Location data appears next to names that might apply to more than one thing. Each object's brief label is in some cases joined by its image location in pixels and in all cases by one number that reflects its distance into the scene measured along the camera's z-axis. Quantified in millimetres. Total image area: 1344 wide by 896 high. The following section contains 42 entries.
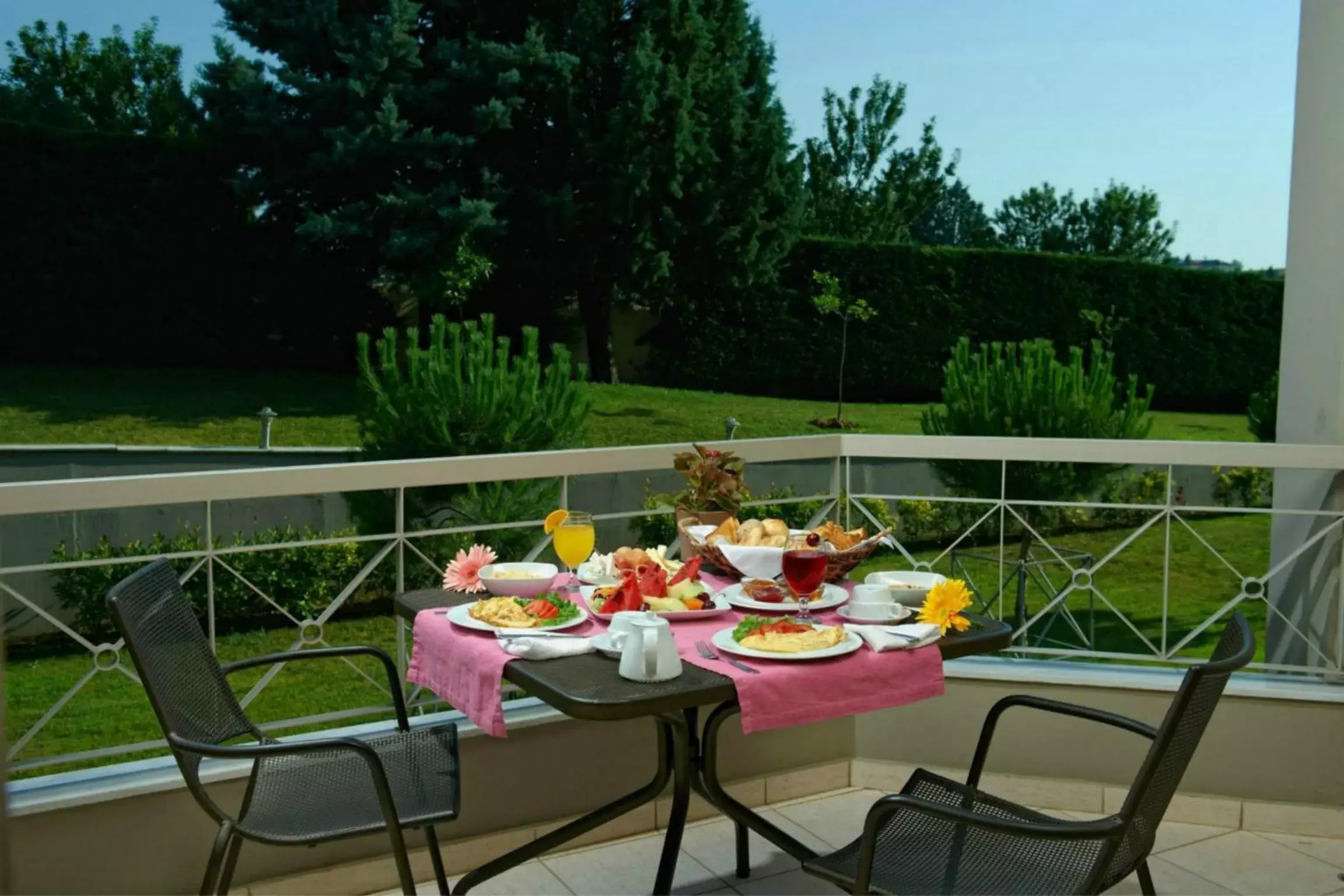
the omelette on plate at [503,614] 1948
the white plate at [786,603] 2092
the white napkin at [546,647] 1818
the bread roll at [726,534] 2342
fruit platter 2025
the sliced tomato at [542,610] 1977
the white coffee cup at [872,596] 2037
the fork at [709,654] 1768
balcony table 1638
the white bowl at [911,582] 2107
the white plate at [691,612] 2027
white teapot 1702
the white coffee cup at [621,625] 1830
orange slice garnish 2275
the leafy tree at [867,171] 17375
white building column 2988
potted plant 2523
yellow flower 1930
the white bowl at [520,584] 2133
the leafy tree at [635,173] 13875
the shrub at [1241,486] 10531
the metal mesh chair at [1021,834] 1510
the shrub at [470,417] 5902
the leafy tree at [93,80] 16828
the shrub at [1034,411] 6715
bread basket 2227
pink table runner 1729
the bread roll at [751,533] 2293
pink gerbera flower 2209
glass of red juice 1948
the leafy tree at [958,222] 20500
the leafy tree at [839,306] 13805
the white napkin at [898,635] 1840
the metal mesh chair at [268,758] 1774
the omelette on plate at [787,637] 1814
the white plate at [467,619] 1943
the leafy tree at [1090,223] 20656
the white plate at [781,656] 1783
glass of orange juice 2246
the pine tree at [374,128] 12984
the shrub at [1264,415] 8945
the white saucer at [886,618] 1988
